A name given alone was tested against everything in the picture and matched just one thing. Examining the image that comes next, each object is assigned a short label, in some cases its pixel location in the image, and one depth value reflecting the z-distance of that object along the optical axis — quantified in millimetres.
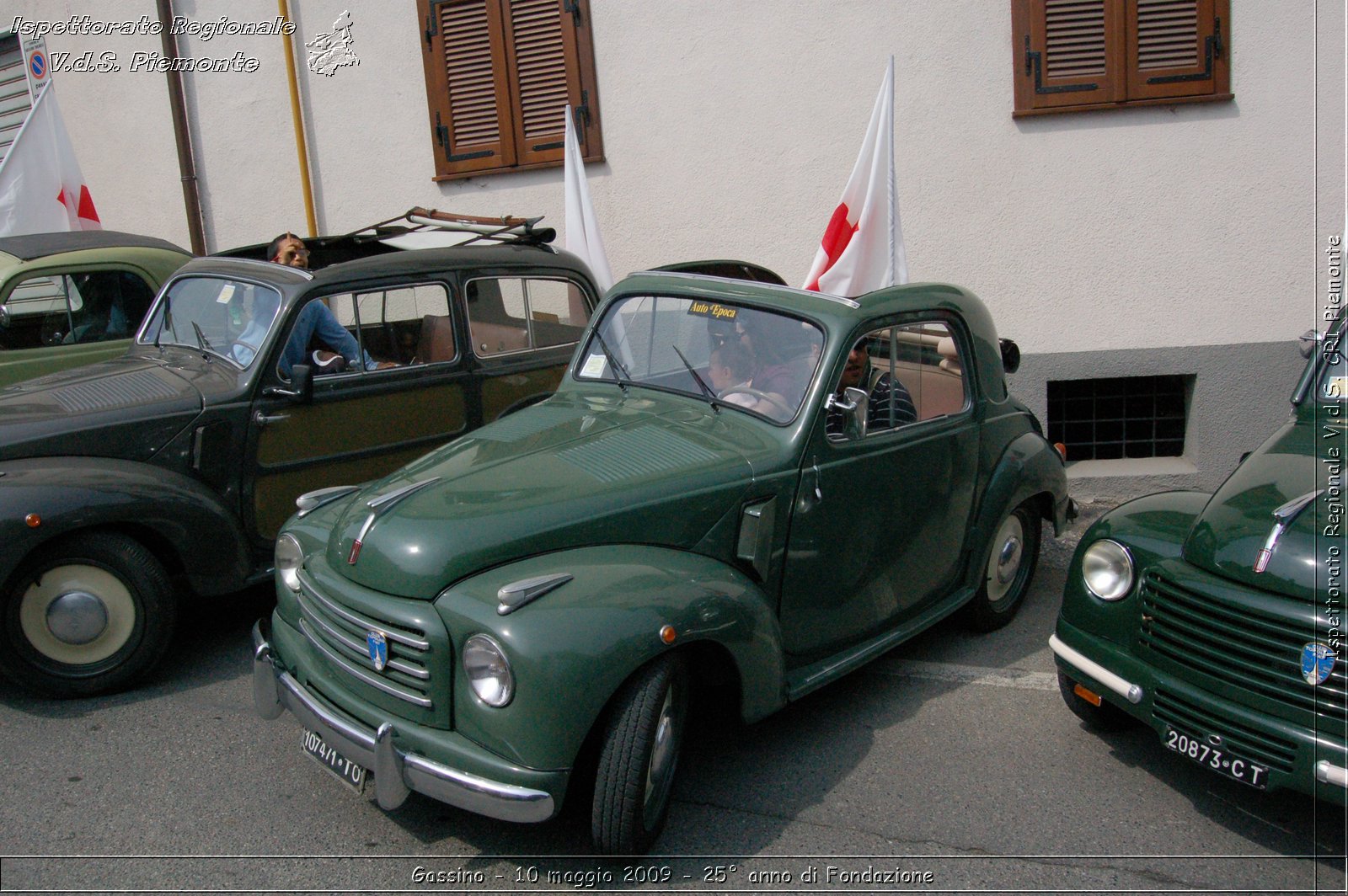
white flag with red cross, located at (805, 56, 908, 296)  5766
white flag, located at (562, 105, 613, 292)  6758
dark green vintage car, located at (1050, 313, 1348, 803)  2979
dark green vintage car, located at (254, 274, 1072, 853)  2926
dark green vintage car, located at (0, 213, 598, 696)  4152
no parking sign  9492
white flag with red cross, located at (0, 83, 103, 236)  7711
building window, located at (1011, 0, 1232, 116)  6746
